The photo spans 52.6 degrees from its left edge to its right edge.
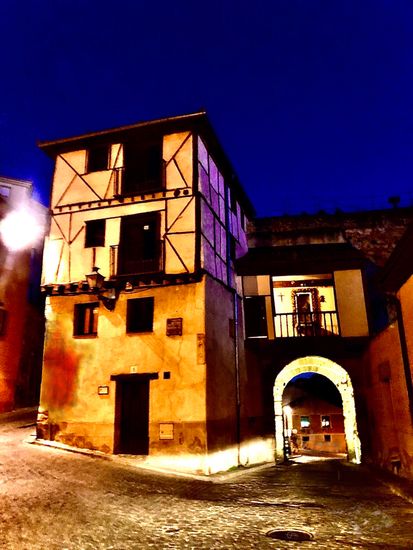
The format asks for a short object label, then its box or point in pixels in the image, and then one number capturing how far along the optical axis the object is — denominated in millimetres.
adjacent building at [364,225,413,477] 9180
